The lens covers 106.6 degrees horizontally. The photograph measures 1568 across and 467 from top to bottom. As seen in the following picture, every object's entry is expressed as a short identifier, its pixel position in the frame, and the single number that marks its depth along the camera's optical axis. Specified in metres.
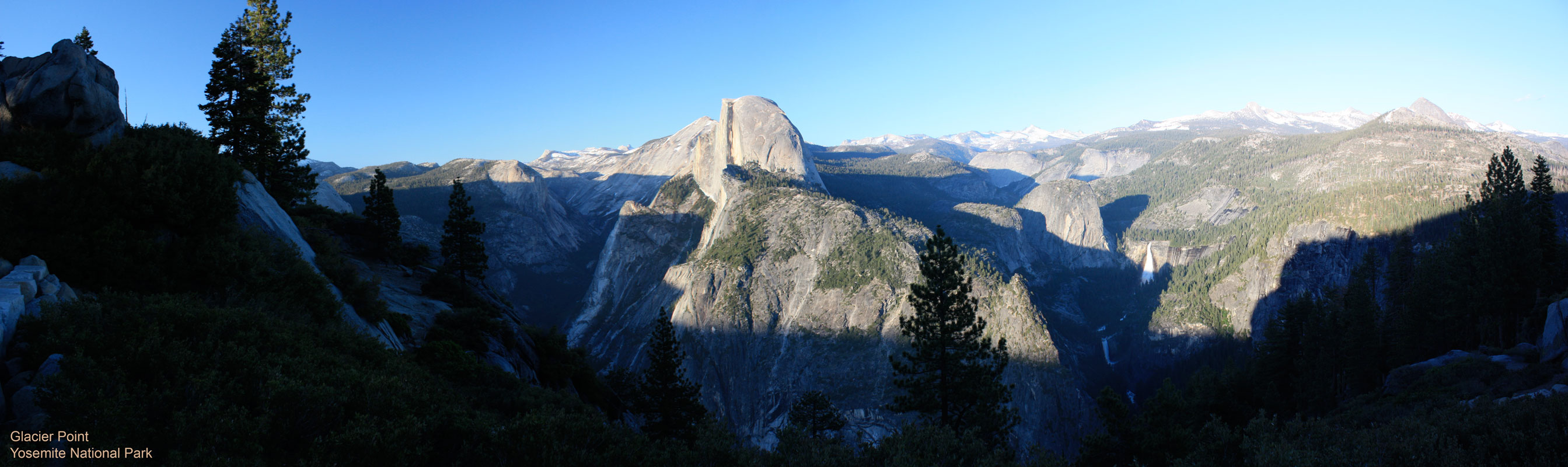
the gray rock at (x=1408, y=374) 28.11
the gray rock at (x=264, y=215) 17.64
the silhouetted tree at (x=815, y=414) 37.56
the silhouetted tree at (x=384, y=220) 31.48
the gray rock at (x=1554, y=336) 22.33
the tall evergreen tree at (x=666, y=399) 28.95
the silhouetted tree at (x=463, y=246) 35.50
